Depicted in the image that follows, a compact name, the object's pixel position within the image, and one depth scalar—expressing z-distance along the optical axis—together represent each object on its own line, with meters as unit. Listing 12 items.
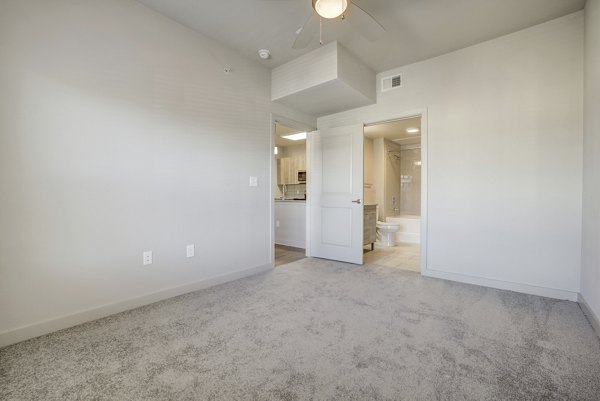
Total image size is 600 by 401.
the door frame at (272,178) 3.70
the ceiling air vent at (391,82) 3.61
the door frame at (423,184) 3.39
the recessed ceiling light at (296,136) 5.89
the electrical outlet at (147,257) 2.49
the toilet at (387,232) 5.50
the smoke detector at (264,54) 3.18
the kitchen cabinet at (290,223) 5.26
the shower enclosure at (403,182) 6.83
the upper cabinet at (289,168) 6.64
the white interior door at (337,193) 3.96
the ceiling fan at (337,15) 1.81
